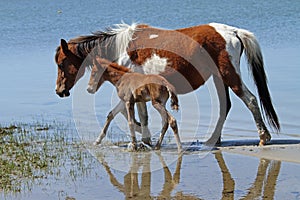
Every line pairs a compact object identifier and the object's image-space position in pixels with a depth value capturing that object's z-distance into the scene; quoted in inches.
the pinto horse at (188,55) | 665.0
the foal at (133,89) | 627.8
